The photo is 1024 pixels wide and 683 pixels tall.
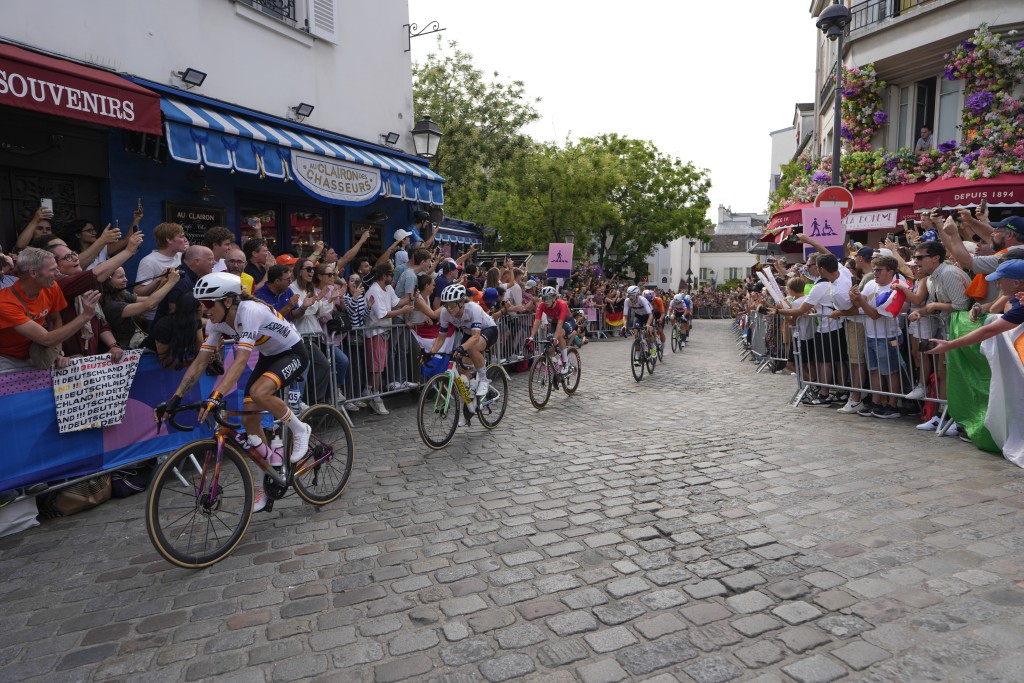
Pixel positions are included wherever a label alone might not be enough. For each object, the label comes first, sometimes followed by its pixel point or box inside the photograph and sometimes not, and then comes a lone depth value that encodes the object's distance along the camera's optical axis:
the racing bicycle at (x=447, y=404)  6.60
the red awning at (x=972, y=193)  12.97
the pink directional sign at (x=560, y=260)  16.42
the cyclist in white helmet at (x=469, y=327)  6.85
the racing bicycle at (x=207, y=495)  3.88
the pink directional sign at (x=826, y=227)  9.91
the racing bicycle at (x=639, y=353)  11.79
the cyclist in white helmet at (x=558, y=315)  9.67
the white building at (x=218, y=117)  6.89
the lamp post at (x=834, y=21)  10.67
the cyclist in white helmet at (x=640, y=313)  12.61
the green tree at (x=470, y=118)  28.83
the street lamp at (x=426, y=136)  13.27
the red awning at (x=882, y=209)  15.18
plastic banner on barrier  4.68
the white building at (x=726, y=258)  76.75
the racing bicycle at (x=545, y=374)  9.16
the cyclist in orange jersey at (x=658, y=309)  15.71
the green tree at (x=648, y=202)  40.47
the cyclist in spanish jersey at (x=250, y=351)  4.24
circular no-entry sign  10.66
